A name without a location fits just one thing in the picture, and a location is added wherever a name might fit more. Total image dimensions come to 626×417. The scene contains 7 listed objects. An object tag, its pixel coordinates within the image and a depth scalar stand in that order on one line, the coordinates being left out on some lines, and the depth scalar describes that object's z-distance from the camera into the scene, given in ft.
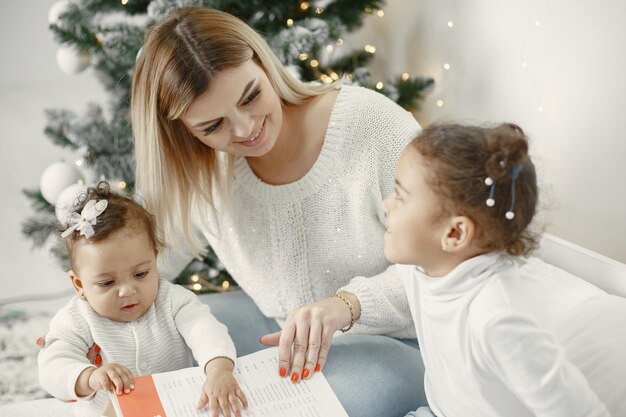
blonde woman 4.23
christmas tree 6.15
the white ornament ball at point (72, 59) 6.19
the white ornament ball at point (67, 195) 5.71
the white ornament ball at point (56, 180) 6.26
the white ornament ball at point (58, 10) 6.20
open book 3.64
